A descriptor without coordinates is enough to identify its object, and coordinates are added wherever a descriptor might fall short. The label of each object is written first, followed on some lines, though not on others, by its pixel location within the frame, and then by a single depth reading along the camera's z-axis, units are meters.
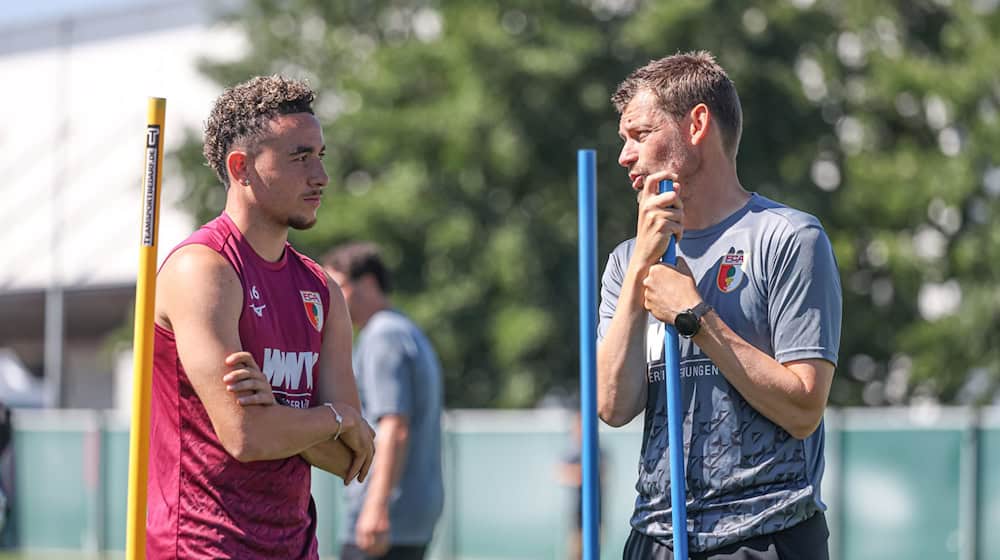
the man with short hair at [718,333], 7.75
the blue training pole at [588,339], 7.63
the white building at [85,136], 74.56
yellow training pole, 7.23
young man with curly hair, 7.95
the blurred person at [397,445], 14.09
